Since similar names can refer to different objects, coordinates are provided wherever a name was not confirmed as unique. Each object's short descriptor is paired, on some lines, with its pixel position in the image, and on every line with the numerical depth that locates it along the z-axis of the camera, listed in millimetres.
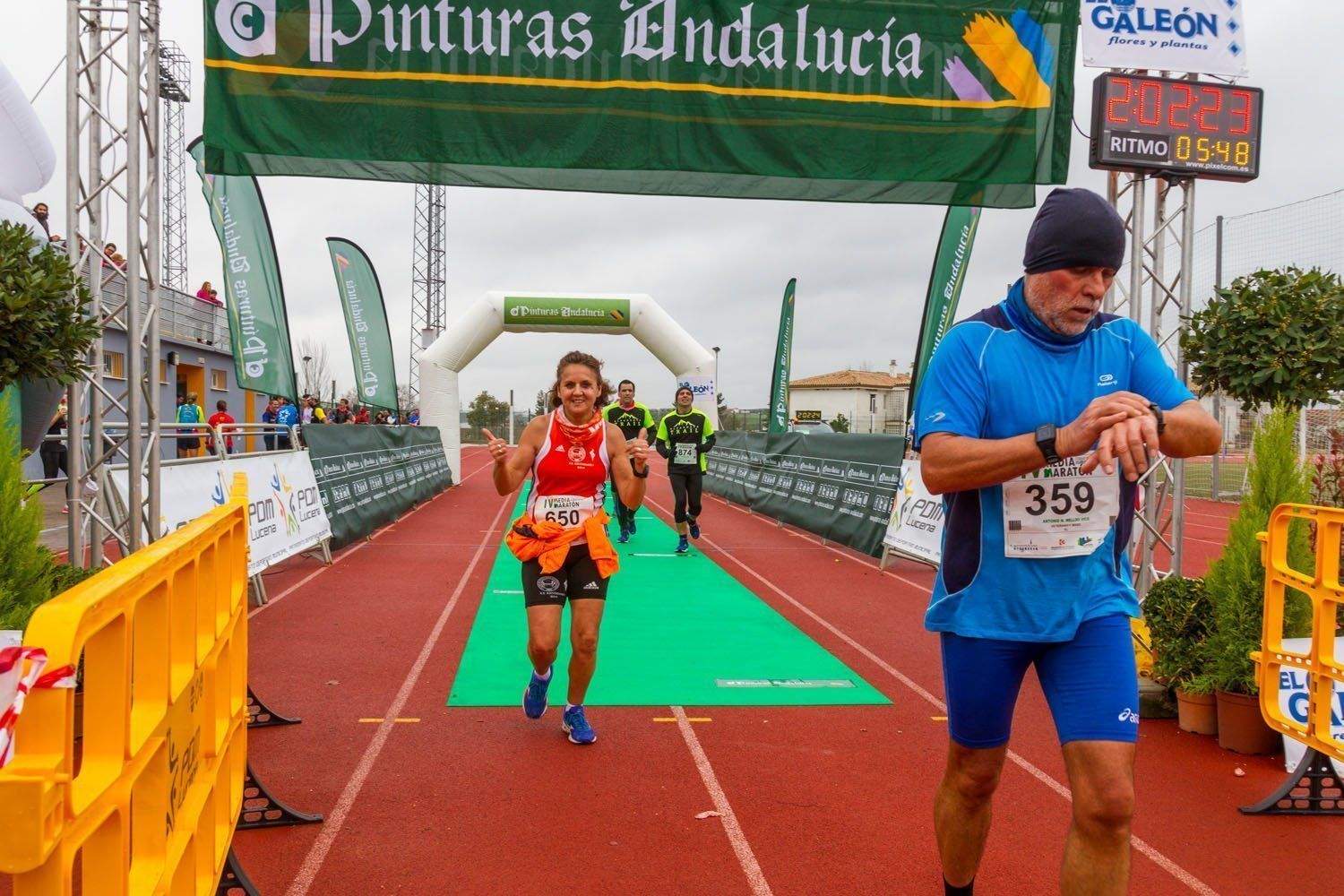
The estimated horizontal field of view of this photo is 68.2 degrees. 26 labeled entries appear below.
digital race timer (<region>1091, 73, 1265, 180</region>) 6094
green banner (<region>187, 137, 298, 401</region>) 11352
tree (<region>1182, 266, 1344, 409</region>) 5168
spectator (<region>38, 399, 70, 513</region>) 16172
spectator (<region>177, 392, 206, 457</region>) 19562
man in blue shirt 2459
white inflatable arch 22953
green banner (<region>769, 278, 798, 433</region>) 25094
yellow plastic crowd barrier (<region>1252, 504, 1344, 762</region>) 3980
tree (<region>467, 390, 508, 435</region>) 59766
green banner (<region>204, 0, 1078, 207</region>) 6383
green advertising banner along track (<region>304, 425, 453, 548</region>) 12039
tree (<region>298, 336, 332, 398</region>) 53806
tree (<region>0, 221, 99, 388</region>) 4781
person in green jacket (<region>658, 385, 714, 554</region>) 12383
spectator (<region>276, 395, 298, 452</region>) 15742
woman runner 4914
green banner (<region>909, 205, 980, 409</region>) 12680
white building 74500
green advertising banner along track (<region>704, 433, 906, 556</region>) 12102
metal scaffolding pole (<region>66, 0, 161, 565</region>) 6145
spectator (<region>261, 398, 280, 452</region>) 23094
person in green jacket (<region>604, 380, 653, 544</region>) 11633
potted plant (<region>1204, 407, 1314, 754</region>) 5031
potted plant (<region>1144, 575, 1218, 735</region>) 5320
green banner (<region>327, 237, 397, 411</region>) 22000
